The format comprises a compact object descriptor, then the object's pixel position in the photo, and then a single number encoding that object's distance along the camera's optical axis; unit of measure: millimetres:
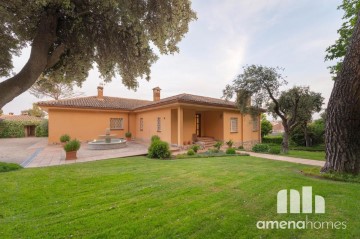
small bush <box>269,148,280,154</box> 11950
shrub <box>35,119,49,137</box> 26512
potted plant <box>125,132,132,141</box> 20000
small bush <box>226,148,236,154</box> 11367
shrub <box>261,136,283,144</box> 22656
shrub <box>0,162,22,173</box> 7097
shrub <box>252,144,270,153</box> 12580
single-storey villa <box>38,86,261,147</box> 15305
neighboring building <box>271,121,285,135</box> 65125
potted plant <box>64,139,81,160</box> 9750
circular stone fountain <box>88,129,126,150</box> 13659
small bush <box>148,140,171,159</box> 10031
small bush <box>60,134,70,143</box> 15302
